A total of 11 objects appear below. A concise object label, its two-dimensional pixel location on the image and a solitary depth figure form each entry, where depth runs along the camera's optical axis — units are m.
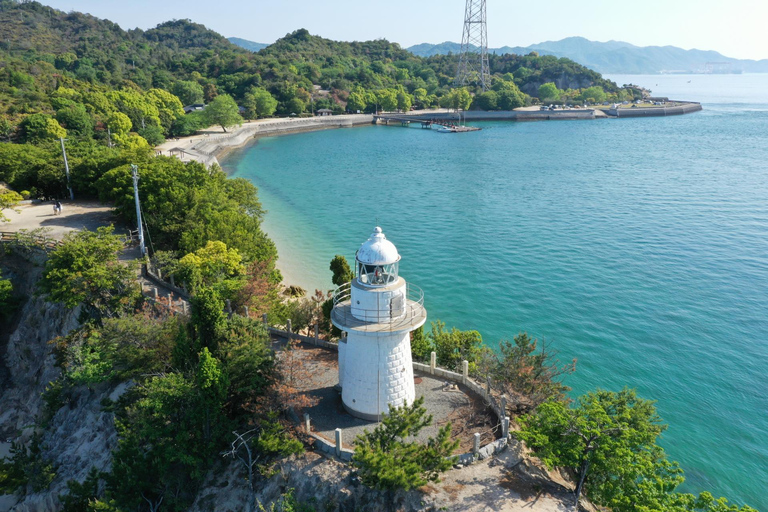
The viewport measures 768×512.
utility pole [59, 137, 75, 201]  41.06
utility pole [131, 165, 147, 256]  28.59
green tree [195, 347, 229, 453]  14.30
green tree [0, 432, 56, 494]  18.56
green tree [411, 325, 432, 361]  20.75
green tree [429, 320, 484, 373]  21.31
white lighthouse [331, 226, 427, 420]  14.48
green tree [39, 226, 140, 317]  23.19
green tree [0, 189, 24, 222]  35.38
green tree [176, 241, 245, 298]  24.47
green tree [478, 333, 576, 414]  16.27
